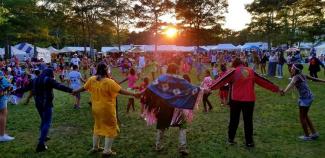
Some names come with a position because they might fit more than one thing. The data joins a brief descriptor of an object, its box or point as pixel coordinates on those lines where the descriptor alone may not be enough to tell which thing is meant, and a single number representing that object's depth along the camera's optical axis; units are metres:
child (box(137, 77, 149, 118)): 11.53
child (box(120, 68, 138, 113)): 12.87
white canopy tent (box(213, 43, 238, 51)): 70.81
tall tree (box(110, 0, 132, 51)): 57.49
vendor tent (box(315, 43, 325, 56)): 50.38
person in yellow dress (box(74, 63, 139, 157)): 7.29
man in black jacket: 8.13
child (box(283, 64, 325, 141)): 8.70
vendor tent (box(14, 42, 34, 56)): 48.50
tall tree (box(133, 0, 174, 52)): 57.12
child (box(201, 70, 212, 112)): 13.05
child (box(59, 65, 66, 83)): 27.74
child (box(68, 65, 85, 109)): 14.14
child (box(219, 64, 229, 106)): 14.22
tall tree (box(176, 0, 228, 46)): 59.94
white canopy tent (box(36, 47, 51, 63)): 50.99
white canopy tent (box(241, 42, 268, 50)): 66.54
